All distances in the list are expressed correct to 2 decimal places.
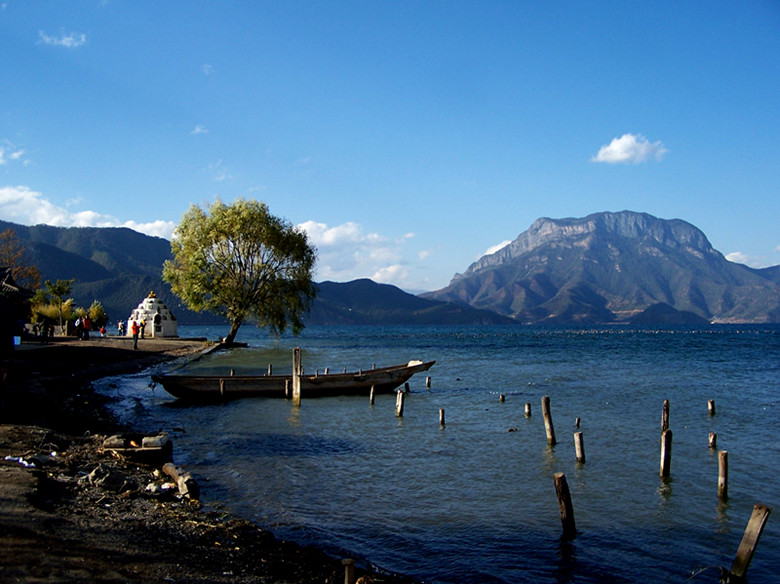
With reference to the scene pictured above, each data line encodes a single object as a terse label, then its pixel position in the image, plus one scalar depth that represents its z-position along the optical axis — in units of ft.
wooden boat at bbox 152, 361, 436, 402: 85.15
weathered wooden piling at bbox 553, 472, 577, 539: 33.40
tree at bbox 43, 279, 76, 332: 193.77
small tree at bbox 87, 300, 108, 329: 232.73
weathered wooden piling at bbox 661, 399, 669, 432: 63.41
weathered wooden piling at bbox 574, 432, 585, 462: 49.80
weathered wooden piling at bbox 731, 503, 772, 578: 27.43
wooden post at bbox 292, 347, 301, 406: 86.20
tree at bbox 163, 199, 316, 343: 182.07
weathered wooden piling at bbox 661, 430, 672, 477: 46.24
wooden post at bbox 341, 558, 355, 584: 22.49
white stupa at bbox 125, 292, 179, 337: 231.91
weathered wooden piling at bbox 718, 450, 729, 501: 40.73
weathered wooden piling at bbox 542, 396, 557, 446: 57.23
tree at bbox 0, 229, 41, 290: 222.38
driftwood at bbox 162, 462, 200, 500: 36.96
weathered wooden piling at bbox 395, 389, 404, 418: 75.87
